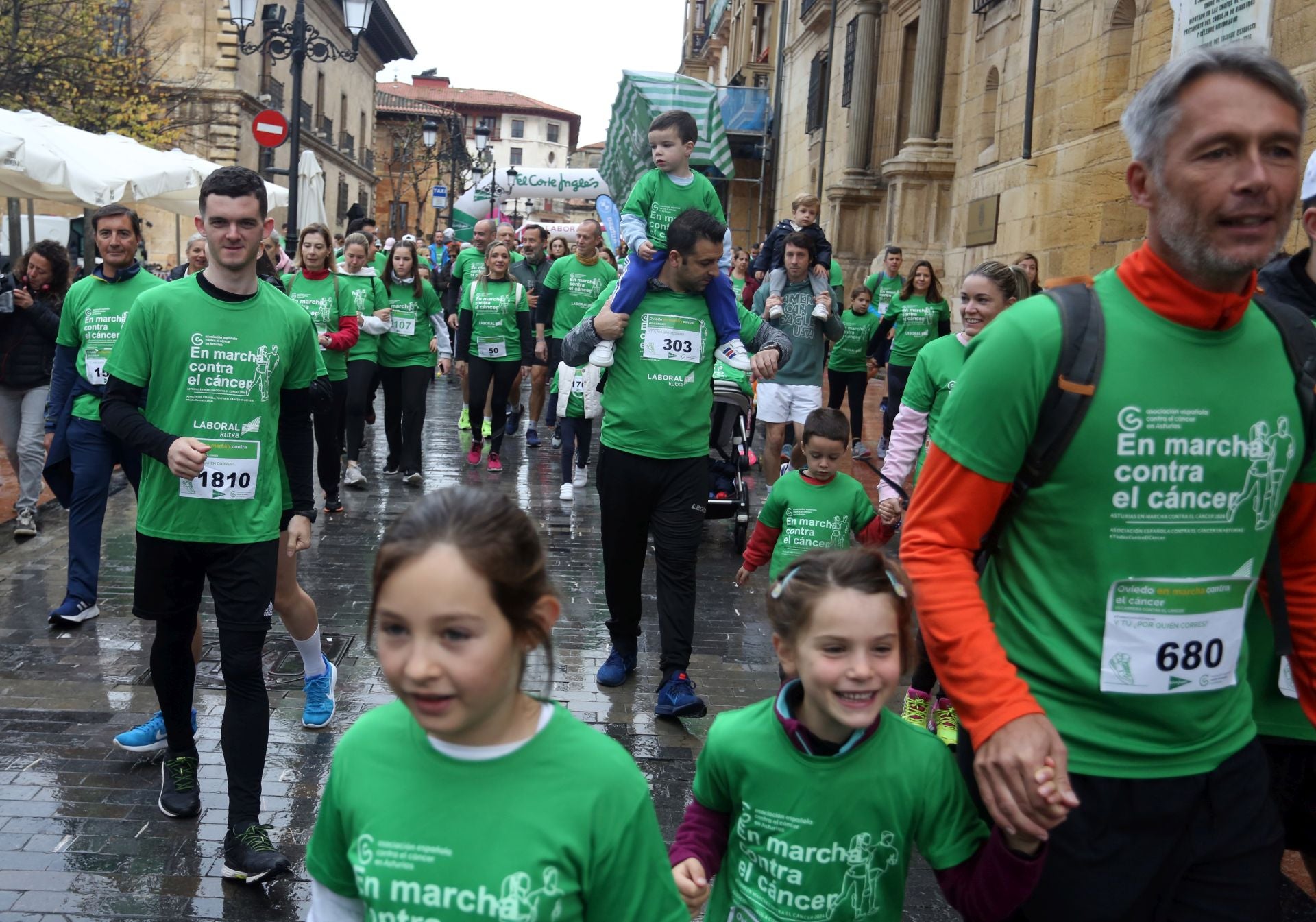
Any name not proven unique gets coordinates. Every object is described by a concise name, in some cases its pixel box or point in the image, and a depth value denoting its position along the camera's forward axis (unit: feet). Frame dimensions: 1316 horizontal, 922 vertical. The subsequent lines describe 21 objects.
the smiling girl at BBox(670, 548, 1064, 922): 8.04
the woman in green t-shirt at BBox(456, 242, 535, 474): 40.81
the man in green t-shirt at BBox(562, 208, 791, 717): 19.62
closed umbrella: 62.80
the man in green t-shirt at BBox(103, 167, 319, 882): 13.80
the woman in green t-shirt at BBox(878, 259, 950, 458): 42.04
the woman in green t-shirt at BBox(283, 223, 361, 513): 33.19
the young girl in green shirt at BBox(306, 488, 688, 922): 6.23
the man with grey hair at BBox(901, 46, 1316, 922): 7.22
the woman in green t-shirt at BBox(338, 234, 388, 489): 36.14
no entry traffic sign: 54.44
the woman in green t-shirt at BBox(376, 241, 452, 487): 37.58
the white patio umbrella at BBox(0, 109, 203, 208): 37.14
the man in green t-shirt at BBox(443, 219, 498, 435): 47.14
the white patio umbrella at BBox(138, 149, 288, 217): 48.24
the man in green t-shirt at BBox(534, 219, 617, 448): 43.01
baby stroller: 31.24
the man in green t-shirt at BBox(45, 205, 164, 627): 22.95
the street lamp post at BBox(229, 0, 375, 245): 54.03
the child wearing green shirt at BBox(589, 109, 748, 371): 24.97
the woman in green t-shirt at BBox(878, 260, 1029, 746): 18.26
